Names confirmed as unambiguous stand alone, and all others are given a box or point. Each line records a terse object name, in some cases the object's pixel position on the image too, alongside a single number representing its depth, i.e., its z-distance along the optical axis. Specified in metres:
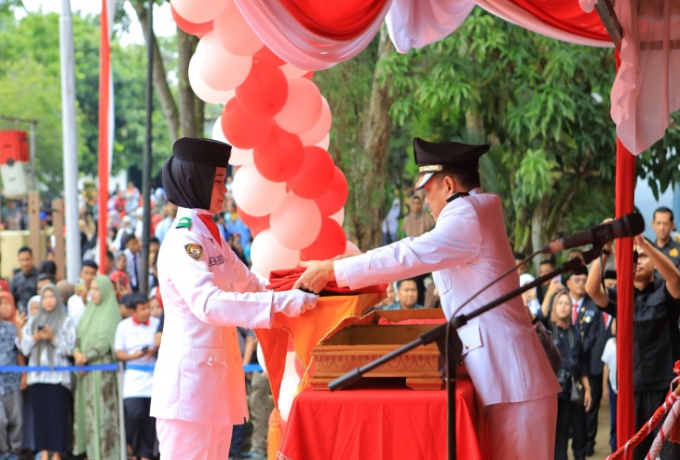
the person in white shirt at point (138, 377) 8.60
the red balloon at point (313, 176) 6.60
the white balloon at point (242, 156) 6.61
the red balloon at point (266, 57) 6.35
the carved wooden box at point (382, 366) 3.82
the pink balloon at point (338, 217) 7.12
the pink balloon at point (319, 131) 6.81
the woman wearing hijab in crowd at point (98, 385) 8.76
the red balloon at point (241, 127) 6.36
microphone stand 3.28
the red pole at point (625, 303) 5.28
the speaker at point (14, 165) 17.42
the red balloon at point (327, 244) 6.71
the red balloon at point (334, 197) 6.91
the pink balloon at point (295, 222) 6.52
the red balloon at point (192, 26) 6.19
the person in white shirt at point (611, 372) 7.89
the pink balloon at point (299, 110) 6.52
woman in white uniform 4.05
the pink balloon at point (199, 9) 5.93
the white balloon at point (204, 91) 6.42
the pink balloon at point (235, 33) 6.03
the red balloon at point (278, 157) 6.43
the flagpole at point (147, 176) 12.39
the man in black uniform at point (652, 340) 6.27
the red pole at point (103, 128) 9.52
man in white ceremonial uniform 3.88
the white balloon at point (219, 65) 6.15
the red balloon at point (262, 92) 6.30
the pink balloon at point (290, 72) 6.64
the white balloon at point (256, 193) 6.54
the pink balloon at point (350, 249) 6.94
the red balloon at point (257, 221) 6.77
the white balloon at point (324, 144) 6.98
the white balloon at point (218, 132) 6.52
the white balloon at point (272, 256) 6.59
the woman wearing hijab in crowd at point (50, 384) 8.98
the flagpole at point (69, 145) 12.86
